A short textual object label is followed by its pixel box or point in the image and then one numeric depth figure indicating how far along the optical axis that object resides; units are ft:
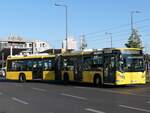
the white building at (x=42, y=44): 354.00
